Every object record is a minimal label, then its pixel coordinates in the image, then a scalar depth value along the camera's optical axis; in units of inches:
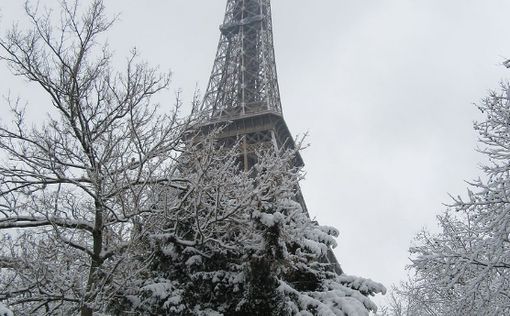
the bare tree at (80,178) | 280.1
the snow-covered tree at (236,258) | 318.7
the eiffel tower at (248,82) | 1427.2
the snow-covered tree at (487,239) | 329.4
